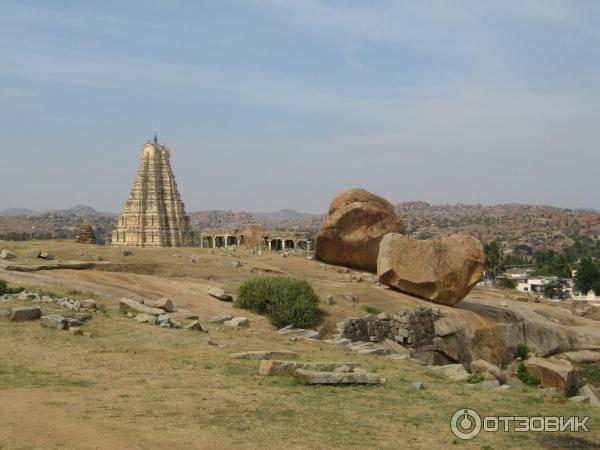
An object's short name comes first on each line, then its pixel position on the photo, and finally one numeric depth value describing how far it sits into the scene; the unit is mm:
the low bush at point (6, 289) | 21312
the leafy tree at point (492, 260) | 96688
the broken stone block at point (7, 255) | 31503
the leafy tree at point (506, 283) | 73250
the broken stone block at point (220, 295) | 26641
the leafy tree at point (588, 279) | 82562
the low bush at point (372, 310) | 27297
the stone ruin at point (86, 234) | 55750
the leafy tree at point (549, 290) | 78625
